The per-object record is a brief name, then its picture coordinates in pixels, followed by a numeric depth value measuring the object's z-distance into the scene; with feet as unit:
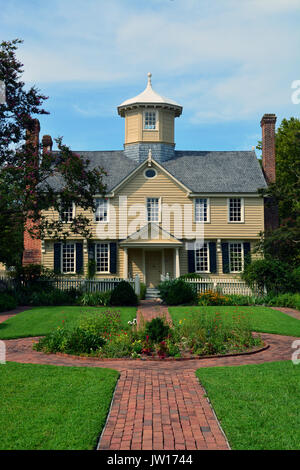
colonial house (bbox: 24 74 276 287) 92.38
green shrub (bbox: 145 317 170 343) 40.29
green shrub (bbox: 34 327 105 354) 38.58
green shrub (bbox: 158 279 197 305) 74.08
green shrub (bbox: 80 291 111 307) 73.67
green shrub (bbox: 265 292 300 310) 71.51
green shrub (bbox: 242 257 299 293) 77.61
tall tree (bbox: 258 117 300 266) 74.79
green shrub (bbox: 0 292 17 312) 66.20
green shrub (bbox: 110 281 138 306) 72.33
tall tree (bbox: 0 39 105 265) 65.05
